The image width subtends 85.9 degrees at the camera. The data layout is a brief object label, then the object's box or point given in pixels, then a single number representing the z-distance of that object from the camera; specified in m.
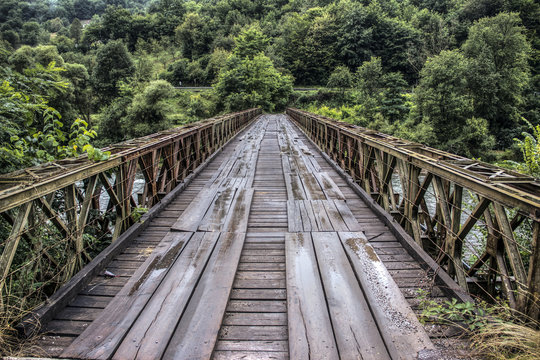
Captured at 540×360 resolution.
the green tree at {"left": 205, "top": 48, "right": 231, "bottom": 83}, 45.09
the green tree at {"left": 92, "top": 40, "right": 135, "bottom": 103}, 30.83
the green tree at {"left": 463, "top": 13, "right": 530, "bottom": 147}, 24.27
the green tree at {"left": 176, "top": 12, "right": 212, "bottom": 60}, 58.81
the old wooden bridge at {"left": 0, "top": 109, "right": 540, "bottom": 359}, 1.81
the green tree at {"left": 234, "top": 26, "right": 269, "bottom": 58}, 34.78
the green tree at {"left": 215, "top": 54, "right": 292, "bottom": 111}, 27.17
